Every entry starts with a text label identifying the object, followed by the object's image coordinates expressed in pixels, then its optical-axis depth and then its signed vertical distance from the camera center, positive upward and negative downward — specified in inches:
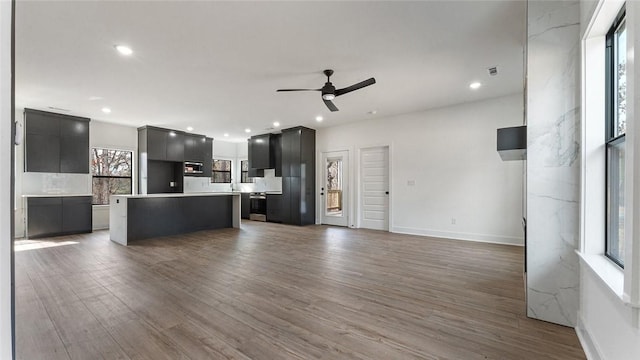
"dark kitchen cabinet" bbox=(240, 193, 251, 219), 337.1 -33.2
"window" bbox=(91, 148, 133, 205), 261.1 +6.2
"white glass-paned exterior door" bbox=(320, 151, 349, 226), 287.0 -9.9
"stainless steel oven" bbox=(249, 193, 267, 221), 320.2 -33.8
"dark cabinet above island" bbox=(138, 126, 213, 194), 280.2 +26.1
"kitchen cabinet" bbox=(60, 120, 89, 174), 229.8 +29.1
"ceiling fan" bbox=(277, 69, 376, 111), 136.8 +46.9
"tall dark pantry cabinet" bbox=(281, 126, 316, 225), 284.4 +3.6
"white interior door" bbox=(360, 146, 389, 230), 251.6 -8.5
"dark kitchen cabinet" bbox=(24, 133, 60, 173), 213.0 +21.3
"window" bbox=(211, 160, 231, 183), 367.9 +11.2
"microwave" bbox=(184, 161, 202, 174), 314.3 +14.4
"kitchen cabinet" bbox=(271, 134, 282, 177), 315.0 +32.0
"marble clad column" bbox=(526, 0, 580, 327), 82.6 +6.6
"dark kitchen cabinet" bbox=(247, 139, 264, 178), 338.0 +12.1
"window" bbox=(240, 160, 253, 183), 386.0 +11.9
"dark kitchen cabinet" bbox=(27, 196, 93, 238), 211.9 -31.3
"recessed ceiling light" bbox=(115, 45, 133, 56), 118.9 +59.7
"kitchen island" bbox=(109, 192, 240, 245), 195.0 -29.8
